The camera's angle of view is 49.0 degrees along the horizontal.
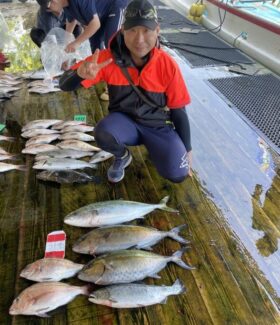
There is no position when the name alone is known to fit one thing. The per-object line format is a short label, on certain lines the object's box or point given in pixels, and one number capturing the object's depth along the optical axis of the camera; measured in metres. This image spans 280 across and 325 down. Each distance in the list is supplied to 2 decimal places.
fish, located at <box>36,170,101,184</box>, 2.30
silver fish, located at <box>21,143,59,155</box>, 2.55
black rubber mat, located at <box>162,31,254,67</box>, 4.61
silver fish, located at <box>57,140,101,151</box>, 2.63
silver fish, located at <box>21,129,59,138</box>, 2.76
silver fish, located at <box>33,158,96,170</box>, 2.36
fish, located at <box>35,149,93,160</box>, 2.46
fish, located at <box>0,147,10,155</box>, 2.51
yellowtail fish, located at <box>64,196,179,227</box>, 1.89
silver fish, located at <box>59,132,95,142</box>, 2.75
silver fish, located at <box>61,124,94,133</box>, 2.84
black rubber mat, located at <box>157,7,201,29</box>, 6.12
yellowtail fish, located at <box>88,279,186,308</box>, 1.51
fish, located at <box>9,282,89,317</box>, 1.48
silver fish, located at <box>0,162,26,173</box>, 2.37
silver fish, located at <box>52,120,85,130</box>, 2.87
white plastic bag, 3.85
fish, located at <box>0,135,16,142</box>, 2.72
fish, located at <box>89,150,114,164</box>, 2.53
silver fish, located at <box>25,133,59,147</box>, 2.66
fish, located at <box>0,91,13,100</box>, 3.33
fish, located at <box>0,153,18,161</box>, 2.48
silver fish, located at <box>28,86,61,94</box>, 3.47
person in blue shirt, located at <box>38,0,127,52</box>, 3.06
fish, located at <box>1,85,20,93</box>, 3.46
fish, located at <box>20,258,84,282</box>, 1.61
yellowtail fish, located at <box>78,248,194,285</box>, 1.59
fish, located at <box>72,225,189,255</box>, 1.76
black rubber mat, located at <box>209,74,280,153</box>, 3.10
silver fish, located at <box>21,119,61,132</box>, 2.81
